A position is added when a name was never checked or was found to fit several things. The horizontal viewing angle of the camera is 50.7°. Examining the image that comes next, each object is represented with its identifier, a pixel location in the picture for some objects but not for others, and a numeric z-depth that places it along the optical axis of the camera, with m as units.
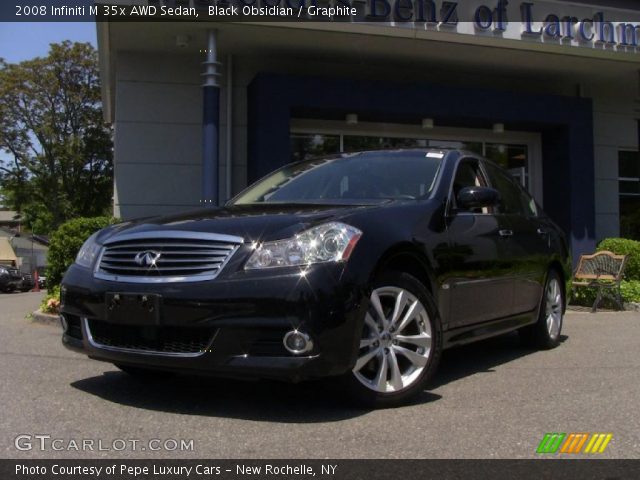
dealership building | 10.34
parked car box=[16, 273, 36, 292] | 33.53
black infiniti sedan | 3.53
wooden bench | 9.72
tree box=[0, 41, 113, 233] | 29.81
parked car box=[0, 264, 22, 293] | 32.38
